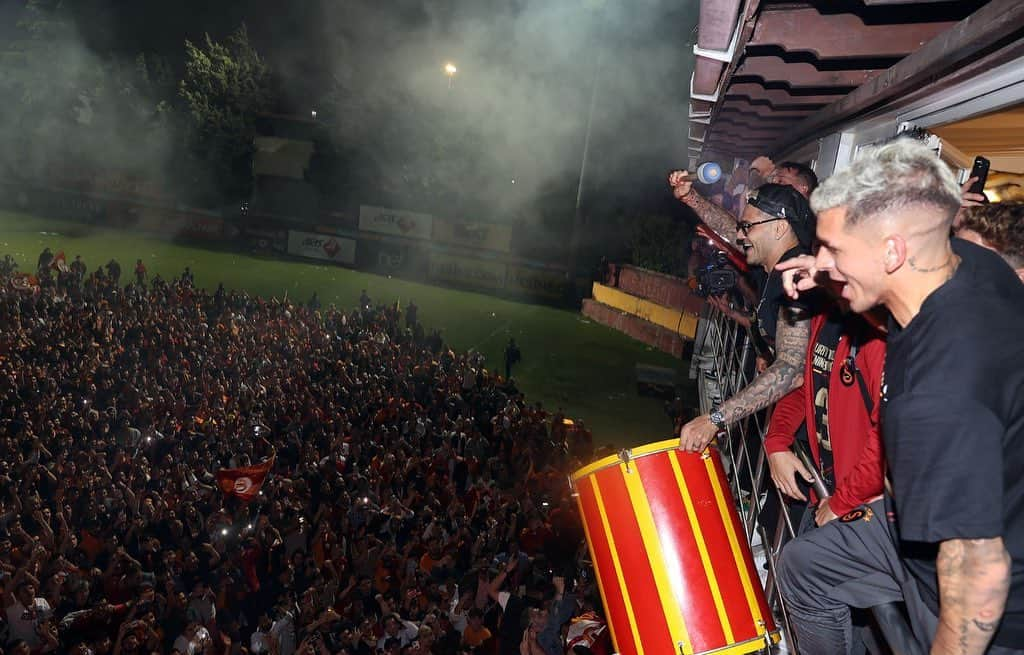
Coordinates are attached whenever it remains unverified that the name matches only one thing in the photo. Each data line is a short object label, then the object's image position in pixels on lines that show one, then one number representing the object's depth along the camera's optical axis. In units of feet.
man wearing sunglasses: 9.66
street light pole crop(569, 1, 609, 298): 83.05
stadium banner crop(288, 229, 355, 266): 96.32
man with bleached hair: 4.55
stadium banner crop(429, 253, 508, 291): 88.53
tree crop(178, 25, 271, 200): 105.81
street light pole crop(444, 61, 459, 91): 95.66
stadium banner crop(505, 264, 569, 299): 85.81
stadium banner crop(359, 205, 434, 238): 93.91
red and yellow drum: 8.64
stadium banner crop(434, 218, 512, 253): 90.43
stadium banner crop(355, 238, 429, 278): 92.89
